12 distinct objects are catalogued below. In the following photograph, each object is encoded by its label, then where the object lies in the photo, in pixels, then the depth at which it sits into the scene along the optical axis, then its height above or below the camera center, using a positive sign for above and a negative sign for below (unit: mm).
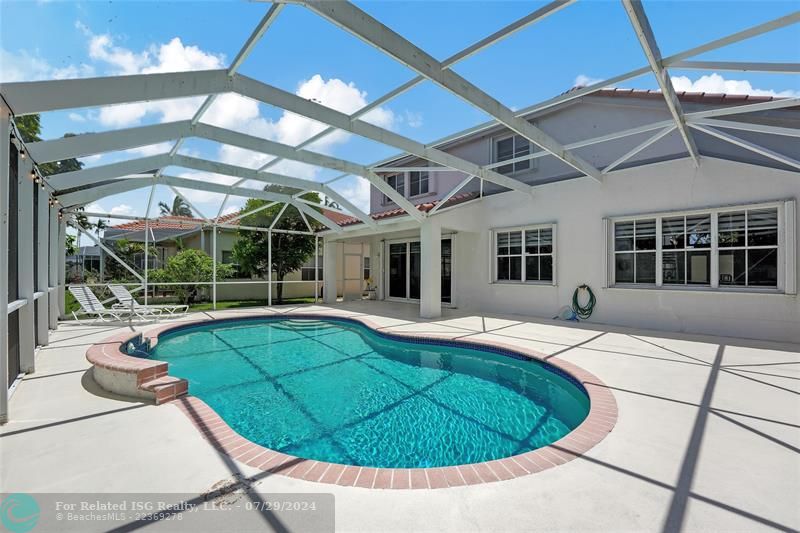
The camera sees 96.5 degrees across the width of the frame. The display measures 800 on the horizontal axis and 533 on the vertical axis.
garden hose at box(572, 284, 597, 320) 10312 -1223
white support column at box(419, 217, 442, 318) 11383 -74
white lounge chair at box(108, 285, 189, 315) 10998 -959
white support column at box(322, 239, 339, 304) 16641 -264
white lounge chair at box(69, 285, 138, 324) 10094 -1069
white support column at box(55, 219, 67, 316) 10340 +272
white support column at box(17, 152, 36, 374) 5133 +105
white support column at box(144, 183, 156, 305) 11250 +1559
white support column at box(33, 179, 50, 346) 6457 +60
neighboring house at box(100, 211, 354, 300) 18594 +1192
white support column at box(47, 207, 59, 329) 8758 +54
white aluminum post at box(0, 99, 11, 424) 3678 +207
